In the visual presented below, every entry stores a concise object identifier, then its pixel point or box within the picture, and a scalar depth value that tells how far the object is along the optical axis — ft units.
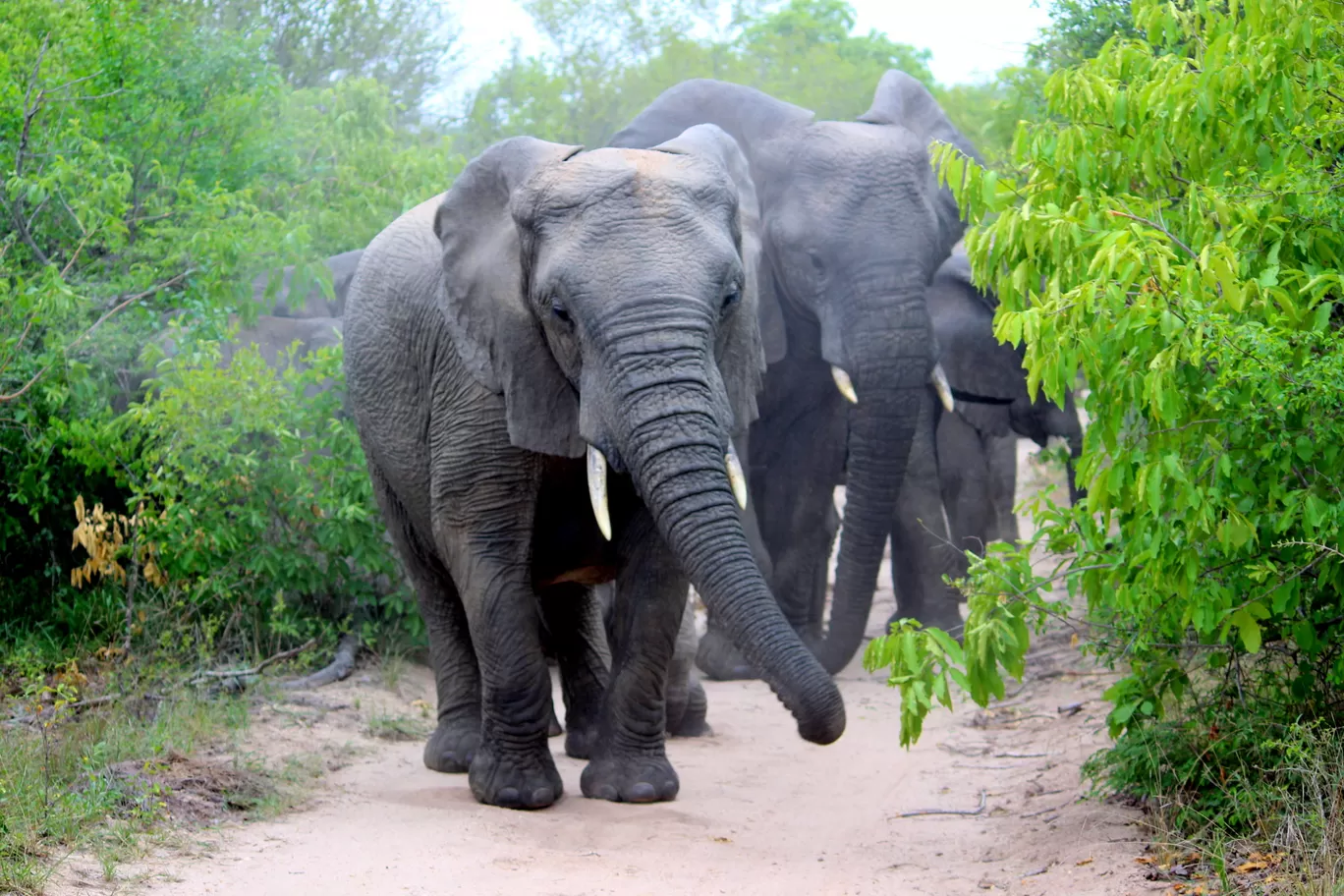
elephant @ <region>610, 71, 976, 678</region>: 57.47
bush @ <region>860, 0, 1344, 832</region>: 29.76
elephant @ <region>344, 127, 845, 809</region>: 36.14
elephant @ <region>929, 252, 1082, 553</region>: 68.13
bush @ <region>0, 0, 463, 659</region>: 53.06
